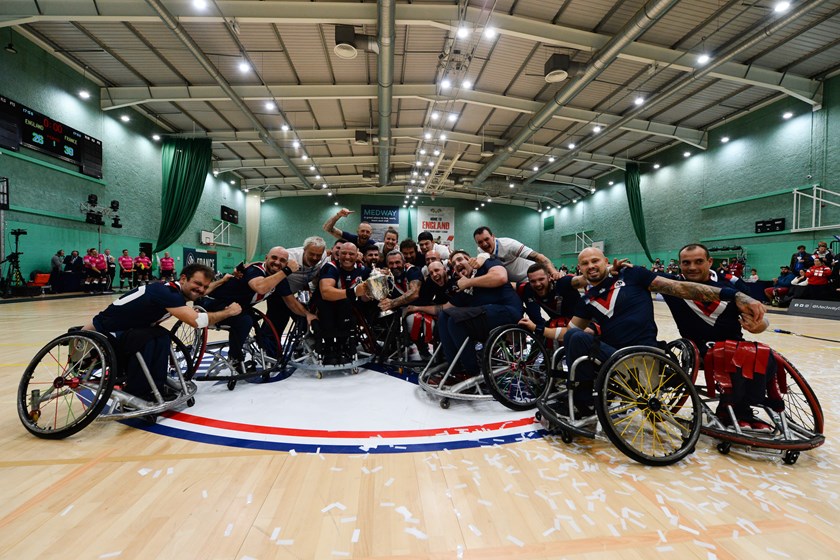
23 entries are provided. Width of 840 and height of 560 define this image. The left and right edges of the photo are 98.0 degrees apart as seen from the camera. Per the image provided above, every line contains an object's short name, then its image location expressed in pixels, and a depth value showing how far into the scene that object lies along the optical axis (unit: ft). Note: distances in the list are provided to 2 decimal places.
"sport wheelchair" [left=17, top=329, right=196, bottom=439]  7.25
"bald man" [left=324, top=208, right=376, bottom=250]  16.60
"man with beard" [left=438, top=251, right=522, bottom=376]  9.55
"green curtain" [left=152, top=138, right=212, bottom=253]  50.70
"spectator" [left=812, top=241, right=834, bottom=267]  30.50
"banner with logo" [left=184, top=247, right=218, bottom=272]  57.06
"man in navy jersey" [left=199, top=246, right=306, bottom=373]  11.19
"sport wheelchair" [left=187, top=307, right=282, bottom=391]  10.89
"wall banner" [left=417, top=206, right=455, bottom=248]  84.64
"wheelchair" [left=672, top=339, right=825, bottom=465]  6.40
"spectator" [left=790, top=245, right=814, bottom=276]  34.14
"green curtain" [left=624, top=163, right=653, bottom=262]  59.00
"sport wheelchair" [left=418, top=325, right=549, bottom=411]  8.82
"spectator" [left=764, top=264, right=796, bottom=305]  36.37
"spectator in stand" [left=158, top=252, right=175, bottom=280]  48.93
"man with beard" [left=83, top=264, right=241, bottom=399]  8.09
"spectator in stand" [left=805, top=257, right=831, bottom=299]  30.68
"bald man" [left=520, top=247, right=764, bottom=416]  7.39
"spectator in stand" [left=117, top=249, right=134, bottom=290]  44.47
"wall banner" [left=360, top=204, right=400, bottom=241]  81.97
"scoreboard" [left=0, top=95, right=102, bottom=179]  31.81
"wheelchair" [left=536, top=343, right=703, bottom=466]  6.39
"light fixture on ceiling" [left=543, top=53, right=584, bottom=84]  31.01
